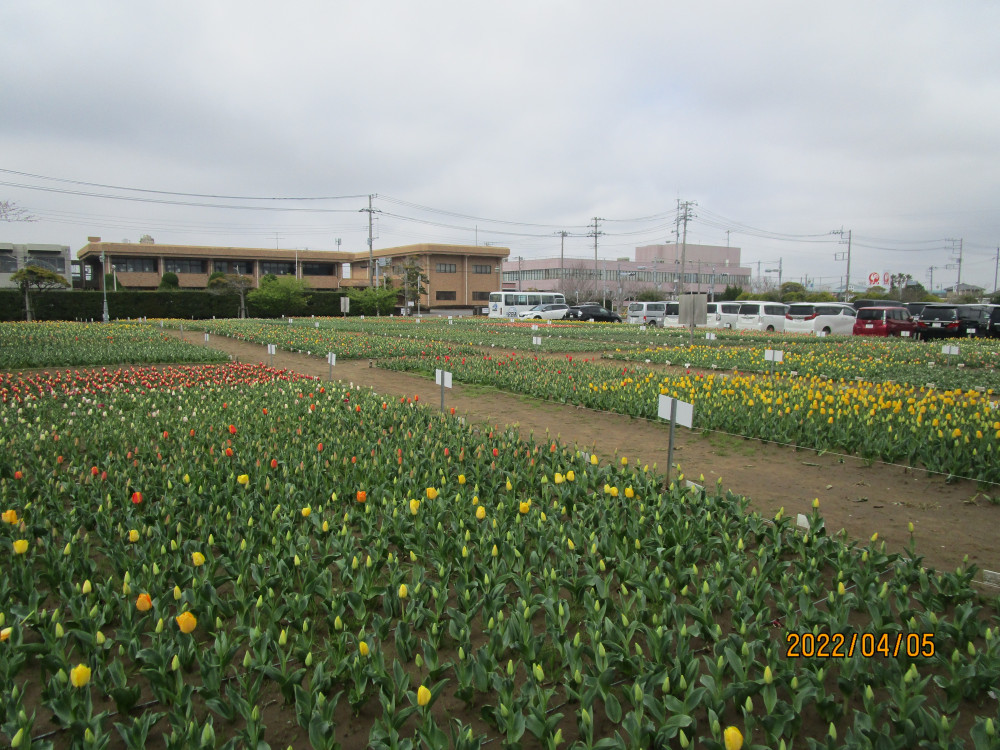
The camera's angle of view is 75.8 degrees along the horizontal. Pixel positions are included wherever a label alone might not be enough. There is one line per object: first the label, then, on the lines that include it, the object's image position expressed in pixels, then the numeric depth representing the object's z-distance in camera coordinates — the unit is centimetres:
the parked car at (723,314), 3484
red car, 2703
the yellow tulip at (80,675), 254
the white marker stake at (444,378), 766
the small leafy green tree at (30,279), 3772
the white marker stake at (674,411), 531
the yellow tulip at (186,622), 288
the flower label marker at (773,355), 1120
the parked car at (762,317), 3237
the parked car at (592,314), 4606
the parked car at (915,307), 4155
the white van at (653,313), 3788
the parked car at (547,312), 4564
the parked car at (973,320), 2756
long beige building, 6331
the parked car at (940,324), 2745
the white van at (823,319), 3000
